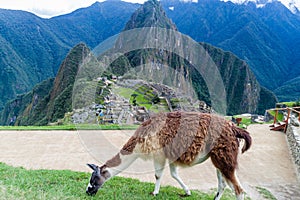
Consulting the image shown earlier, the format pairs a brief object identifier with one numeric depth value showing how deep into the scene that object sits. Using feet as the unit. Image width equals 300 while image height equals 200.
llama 11.50
